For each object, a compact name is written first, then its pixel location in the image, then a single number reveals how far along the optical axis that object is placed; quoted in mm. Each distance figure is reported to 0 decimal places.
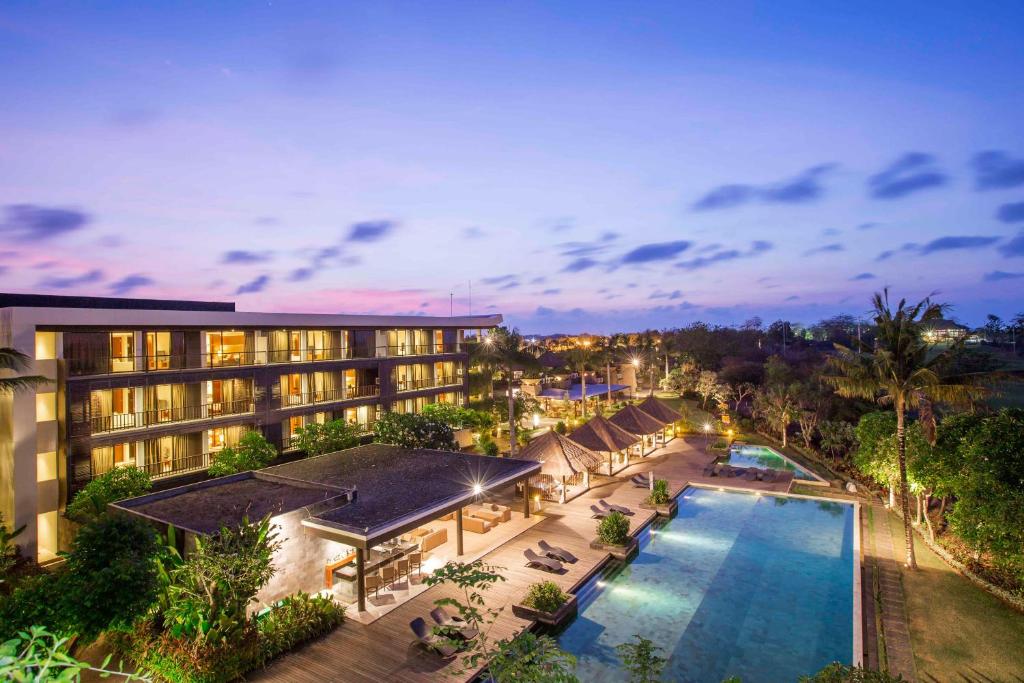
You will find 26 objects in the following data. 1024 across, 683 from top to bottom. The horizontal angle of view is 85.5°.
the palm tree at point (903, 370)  17156
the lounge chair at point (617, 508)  22594
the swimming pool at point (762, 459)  31031
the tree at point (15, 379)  17047
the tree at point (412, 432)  27172
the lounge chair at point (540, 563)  17739
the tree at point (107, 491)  18703
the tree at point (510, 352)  33406
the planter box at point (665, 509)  23781
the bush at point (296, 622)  13234
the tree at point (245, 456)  22641
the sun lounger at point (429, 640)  12885
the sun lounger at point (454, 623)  13383
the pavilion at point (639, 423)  33281
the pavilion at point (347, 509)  15328
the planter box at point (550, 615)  14820
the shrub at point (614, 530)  19594
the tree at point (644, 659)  8475
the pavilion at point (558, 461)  24172
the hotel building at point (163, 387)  20219
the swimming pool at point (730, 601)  13562
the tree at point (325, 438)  26734
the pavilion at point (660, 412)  36438
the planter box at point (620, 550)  19188
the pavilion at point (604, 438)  28859
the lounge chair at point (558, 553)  18406
